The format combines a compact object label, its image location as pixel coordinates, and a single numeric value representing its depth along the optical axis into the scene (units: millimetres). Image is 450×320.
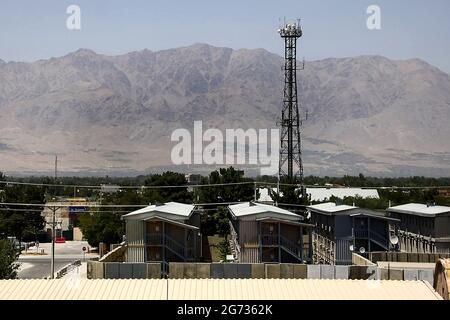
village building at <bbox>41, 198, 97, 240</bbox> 109062
